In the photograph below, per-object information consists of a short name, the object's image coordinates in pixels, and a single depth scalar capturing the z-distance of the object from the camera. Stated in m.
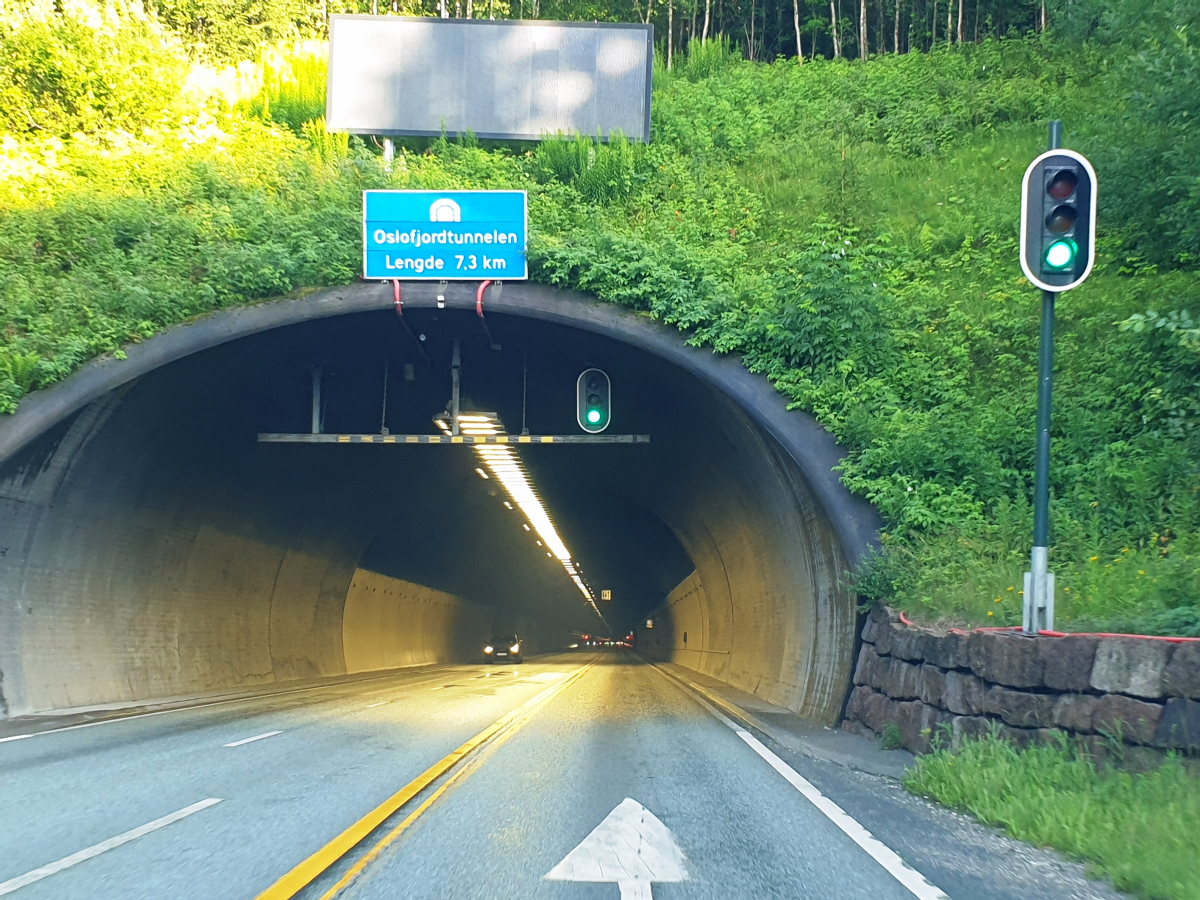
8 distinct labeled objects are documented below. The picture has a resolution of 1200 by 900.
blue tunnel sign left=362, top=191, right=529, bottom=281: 19.27
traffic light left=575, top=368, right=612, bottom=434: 19.92
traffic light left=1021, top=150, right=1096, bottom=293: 10.45
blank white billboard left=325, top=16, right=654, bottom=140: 24.77
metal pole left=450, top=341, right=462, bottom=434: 20.91
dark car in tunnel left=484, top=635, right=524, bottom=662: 54.16
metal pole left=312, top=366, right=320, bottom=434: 21.09
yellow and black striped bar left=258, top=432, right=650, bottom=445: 20.39
